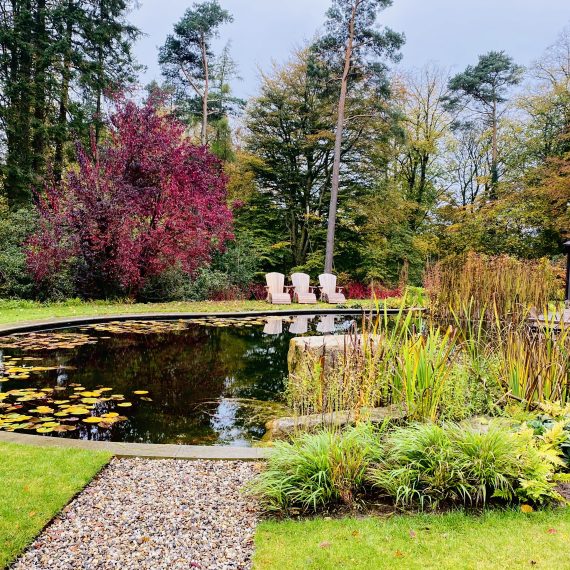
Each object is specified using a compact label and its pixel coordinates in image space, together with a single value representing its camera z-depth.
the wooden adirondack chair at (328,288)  12.93
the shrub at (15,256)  10.45
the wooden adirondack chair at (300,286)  12.87
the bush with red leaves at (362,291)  15.18
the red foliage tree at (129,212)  9.95
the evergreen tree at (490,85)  17.33
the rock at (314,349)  4.43
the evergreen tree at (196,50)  16.21
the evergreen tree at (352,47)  14.33
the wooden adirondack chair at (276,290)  12.11
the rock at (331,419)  2.84
